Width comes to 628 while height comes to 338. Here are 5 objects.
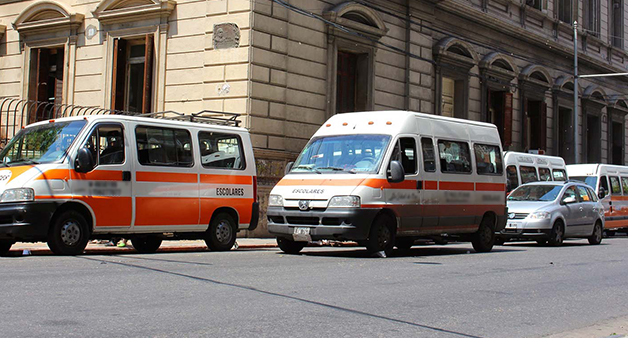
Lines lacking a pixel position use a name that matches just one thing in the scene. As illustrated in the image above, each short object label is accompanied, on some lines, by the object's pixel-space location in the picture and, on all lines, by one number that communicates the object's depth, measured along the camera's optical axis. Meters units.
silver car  17.89
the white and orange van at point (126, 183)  11.27
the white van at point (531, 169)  23.55
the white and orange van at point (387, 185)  12.29
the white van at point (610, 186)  25.55
